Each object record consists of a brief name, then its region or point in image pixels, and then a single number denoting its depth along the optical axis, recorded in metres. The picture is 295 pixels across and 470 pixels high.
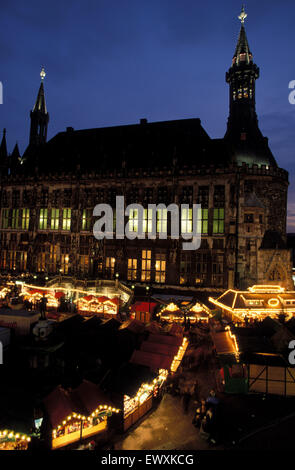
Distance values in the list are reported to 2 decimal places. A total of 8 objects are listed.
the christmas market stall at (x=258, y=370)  13.95
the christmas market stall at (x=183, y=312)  23.99
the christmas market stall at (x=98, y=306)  26.06
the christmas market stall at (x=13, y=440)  9.57
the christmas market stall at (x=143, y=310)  25.44
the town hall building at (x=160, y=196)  30.70
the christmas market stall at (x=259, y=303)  23.22
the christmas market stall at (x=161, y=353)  14.70
